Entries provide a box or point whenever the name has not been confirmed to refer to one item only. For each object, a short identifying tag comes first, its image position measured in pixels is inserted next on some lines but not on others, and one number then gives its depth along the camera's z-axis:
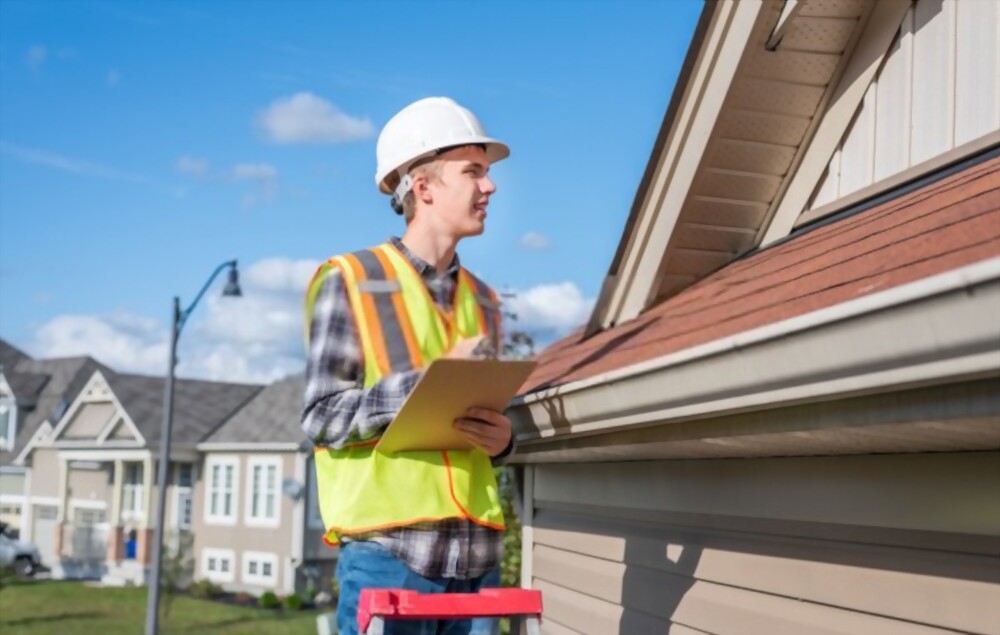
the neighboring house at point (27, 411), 44.41
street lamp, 21.21
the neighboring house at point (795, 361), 2.62
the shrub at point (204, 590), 35.31
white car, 39.12
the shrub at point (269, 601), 32.69
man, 3.36
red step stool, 3.14
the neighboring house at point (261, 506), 35.19
